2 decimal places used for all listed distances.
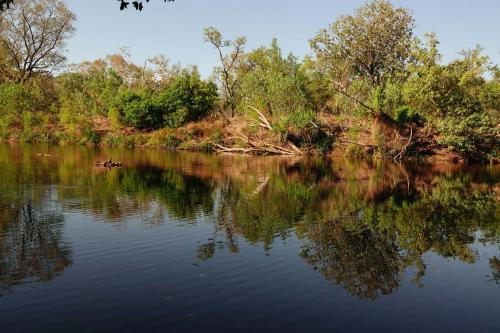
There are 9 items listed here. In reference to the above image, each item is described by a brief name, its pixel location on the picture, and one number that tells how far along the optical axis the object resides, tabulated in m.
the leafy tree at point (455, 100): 50.72
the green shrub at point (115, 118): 79.31
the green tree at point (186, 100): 75.81
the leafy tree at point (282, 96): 60.97
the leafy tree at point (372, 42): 65.66
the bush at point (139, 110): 76.38
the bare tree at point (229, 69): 78.94
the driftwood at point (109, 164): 44.34
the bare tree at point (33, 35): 87.25
